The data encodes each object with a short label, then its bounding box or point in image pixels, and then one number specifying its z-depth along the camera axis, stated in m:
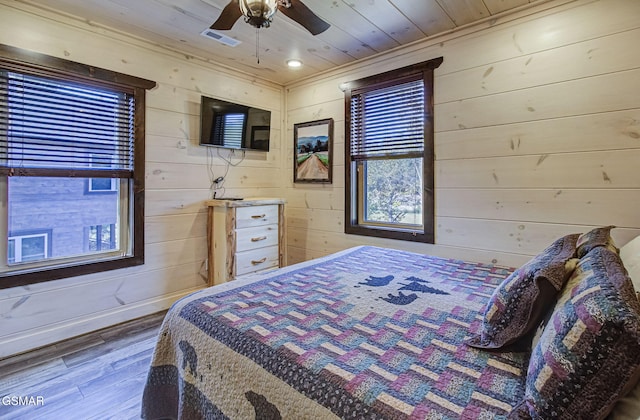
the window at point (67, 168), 2.24
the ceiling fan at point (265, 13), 1.70
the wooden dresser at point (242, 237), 3.04
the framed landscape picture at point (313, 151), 3.51
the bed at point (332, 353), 0.84
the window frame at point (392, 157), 2.76
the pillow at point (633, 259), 0.98
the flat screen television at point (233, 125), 3.17
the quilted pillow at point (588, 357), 0.63
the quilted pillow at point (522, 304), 0.99
